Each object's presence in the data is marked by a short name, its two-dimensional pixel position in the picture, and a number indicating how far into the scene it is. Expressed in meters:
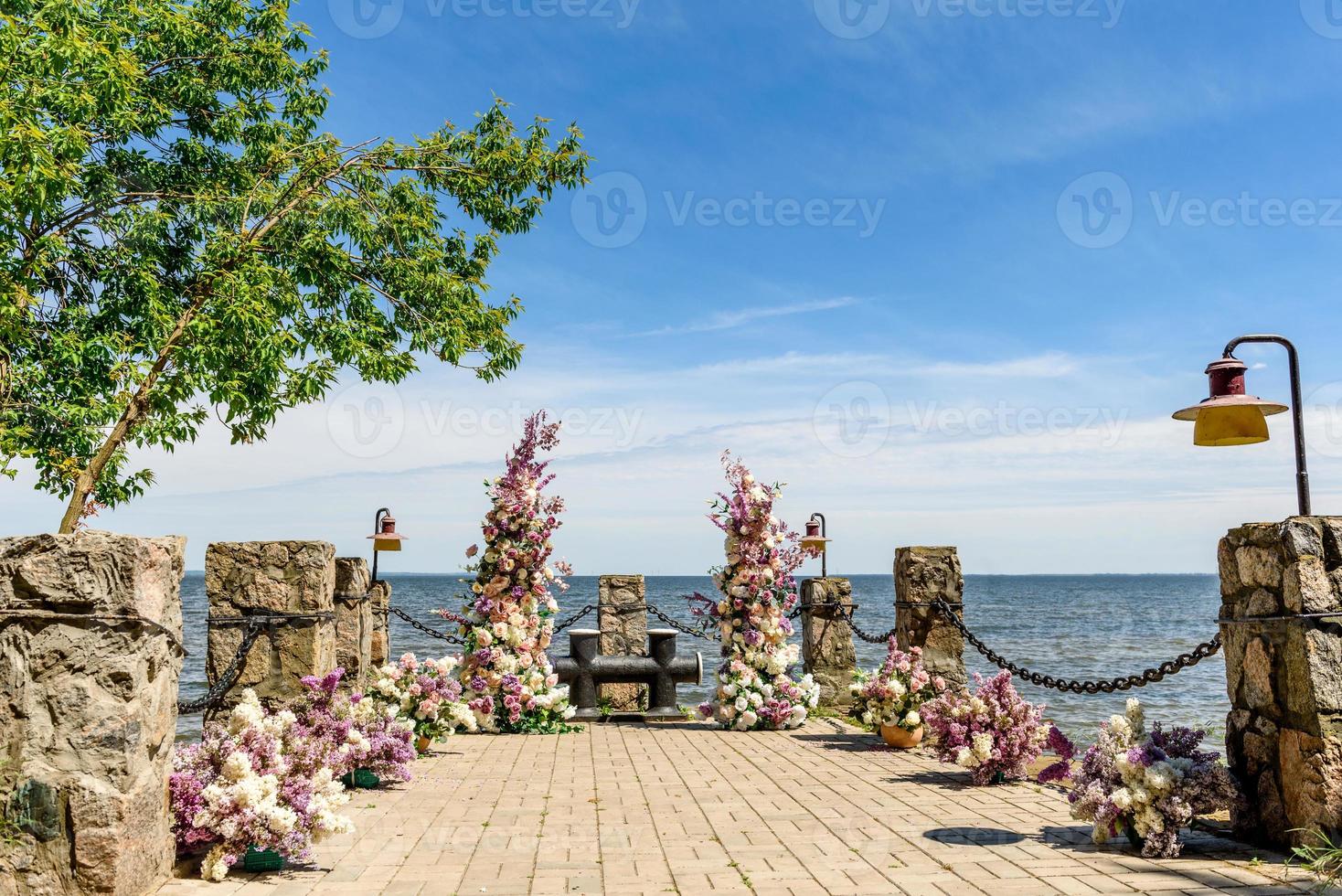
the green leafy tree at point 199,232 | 11.88
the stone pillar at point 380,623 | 11.60
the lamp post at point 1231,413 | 5.51
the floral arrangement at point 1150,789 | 5.22
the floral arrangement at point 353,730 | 6.43
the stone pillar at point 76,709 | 4.19
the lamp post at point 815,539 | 13.46
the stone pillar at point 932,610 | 9.78
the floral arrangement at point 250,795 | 4.88
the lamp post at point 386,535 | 11.98
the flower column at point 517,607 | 10.84
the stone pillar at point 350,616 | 8.71
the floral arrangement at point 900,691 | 9.17
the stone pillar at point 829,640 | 12.27
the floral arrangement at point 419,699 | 8.88
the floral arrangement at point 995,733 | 7.24
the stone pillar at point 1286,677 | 4.91
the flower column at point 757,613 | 11.16
